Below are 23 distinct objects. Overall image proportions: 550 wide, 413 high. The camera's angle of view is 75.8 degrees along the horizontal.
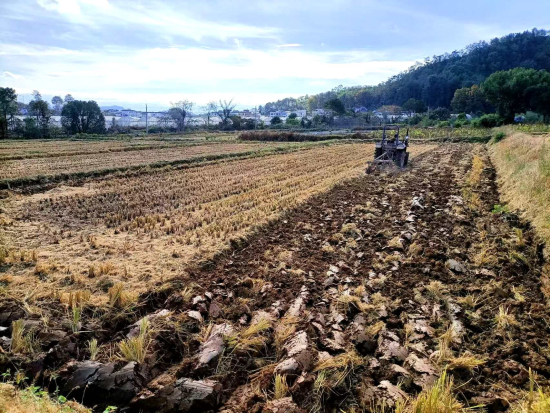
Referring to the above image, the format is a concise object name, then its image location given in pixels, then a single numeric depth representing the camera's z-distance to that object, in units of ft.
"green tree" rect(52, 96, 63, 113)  499.51
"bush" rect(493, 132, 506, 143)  90.46
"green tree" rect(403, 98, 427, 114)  274.13
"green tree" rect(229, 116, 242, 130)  213.46
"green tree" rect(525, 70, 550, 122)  144.66
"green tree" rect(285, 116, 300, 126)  228.02
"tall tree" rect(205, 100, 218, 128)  306.55
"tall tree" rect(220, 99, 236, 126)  262.02
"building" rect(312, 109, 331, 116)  379.55
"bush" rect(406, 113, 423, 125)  214.69
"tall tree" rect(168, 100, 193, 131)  255.84
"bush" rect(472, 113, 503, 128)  149.59
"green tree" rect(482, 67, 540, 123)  149.48
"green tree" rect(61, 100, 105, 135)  171.73
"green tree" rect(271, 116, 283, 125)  242.17
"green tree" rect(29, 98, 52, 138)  154.26
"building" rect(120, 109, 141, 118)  468.46
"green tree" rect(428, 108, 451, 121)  225.78
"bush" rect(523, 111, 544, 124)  153.38
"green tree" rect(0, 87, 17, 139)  148.56
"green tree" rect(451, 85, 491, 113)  234.58
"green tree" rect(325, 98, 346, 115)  257.42
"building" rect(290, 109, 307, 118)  434.63
